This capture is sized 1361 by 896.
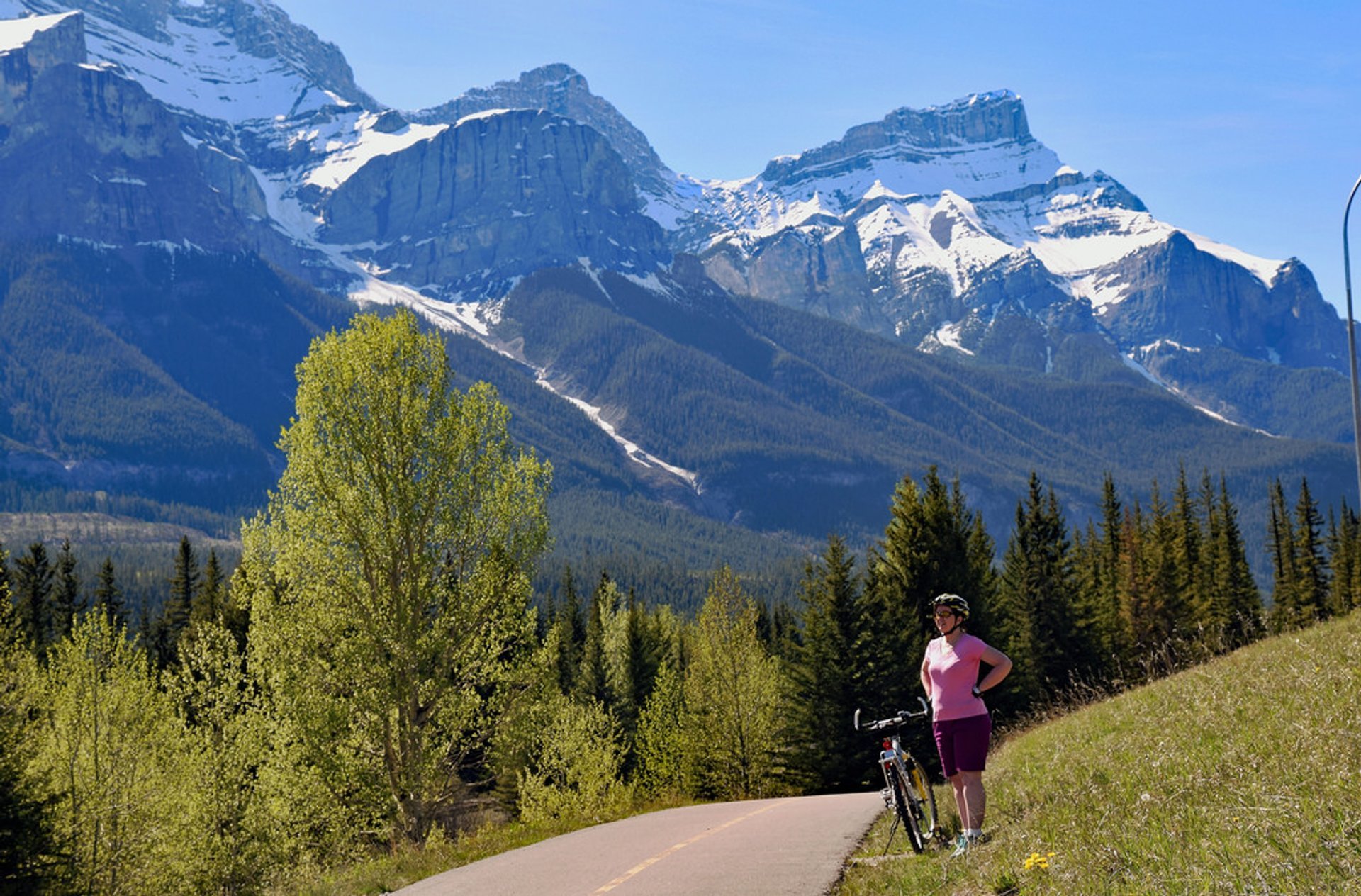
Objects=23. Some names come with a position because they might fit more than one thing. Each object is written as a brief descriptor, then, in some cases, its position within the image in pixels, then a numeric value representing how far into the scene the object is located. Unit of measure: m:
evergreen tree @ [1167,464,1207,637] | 73.19
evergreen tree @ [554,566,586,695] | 77.38
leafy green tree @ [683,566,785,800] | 46.38
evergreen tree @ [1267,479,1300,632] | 89.12
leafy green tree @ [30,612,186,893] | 33.19
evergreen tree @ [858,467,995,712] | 40.72
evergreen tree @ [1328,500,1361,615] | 68.62
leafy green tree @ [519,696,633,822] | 43.43
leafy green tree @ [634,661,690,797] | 50.44
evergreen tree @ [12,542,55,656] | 62.34
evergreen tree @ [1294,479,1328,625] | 82.44
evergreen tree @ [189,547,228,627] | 55.56
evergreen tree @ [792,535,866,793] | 40.44
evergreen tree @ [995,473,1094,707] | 57.56
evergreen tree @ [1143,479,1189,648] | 72.50
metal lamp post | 21.76
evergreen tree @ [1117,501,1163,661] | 72.12
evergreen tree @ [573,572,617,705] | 65.81
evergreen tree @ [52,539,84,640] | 66.64
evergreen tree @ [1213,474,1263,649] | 78.75
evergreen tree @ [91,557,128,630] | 67.62
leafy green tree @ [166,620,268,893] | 34.62
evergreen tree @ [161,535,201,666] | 69.59
